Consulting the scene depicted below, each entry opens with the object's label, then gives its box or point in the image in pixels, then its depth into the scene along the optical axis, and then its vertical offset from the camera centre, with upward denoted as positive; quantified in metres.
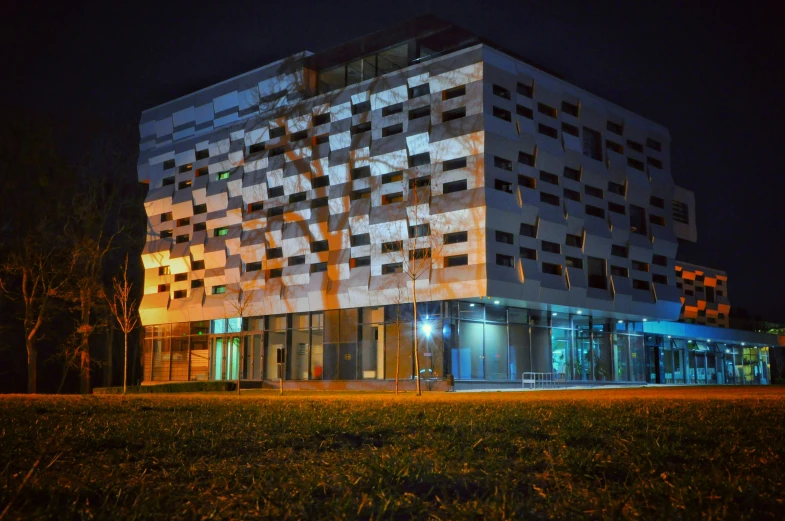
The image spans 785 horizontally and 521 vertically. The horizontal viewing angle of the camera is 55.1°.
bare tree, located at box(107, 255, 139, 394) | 37.42 +3.37
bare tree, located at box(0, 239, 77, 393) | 48.00 +6.44
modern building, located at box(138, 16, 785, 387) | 41.53 +9.13
